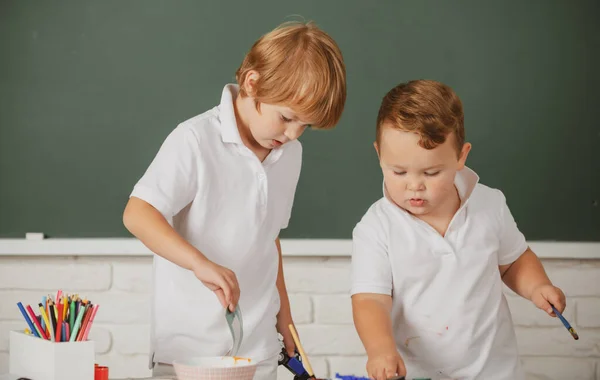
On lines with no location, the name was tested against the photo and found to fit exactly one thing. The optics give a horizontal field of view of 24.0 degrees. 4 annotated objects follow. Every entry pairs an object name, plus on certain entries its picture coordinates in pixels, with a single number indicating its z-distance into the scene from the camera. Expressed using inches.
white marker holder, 74.3
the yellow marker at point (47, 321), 74.9
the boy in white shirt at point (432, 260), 82.8
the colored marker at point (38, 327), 75.7
